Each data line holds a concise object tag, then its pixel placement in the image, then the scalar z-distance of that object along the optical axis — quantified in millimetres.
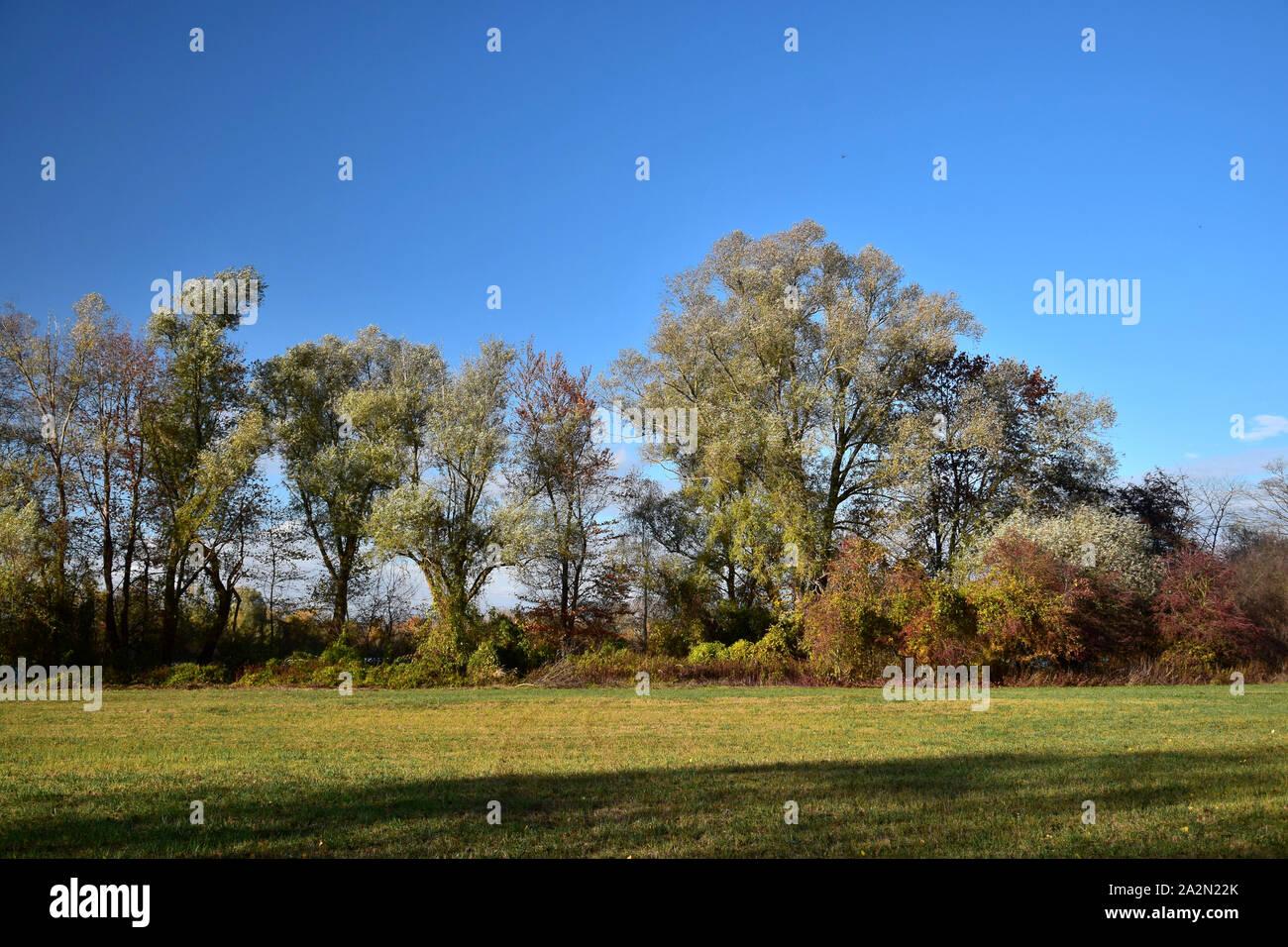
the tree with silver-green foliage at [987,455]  29250
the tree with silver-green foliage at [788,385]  29328
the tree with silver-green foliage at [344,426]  29875
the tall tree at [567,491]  30172
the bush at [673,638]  29422
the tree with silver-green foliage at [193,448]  27938
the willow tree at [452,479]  27328
